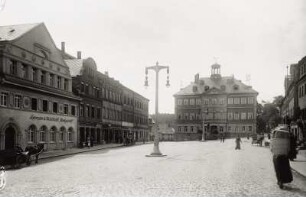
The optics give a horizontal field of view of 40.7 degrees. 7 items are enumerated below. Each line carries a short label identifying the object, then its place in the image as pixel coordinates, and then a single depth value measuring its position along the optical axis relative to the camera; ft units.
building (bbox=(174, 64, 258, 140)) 303.07
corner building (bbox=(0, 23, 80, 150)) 98.22
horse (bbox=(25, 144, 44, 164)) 71.22
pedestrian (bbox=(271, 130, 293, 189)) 37.93
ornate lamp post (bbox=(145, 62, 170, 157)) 94.79
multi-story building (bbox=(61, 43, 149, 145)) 151.02
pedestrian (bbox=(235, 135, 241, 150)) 129.80
